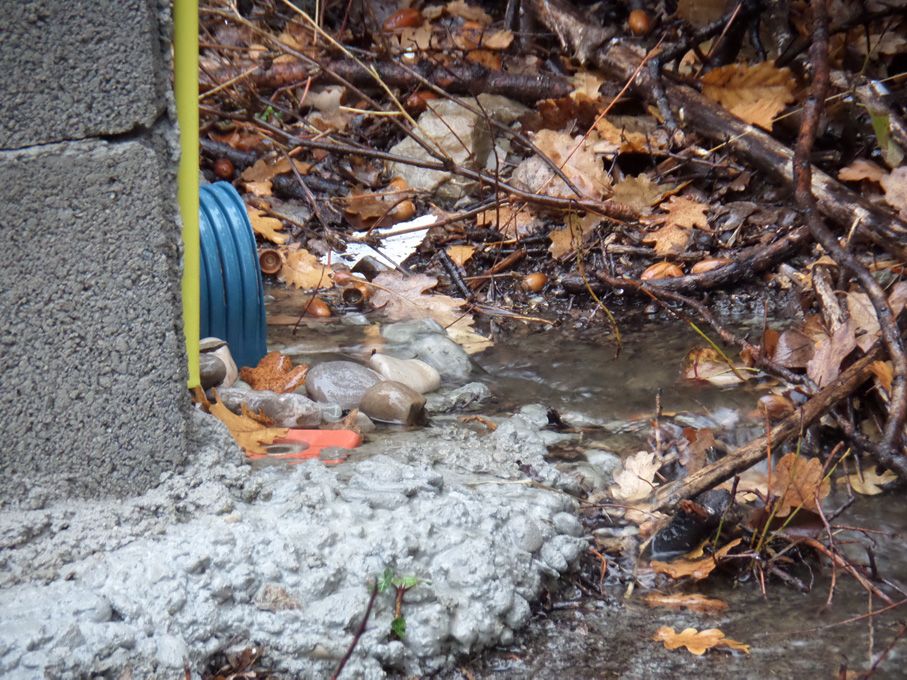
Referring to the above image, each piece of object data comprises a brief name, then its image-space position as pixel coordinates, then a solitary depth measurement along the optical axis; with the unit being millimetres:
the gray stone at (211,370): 6250
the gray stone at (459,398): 6953
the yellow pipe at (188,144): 4070
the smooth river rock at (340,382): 6660
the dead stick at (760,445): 5051
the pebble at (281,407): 6074
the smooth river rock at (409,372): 7203
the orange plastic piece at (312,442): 5156
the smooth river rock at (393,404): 6344
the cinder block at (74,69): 3539
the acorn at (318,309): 9312
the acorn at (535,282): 9625
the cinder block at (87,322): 3668
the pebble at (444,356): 7785
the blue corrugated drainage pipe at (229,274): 7289
